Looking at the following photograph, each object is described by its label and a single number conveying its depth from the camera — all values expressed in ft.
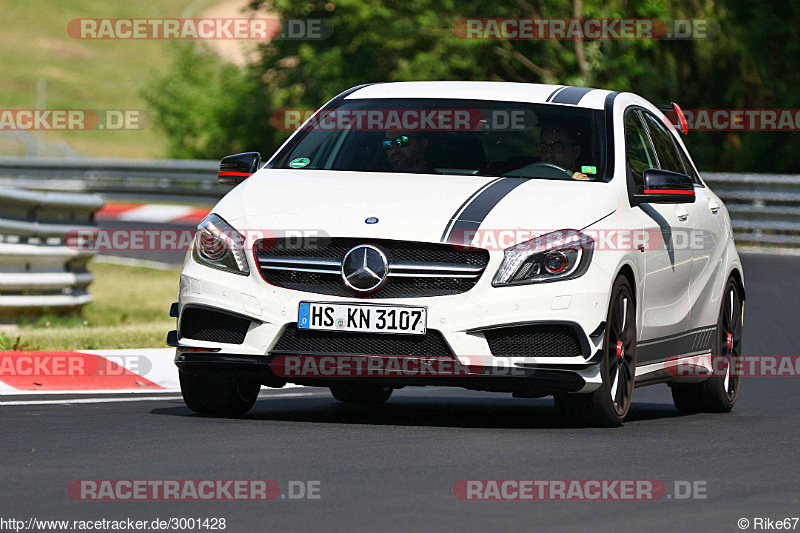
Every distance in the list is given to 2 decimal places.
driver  59.21
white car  52.03
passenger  59.16
